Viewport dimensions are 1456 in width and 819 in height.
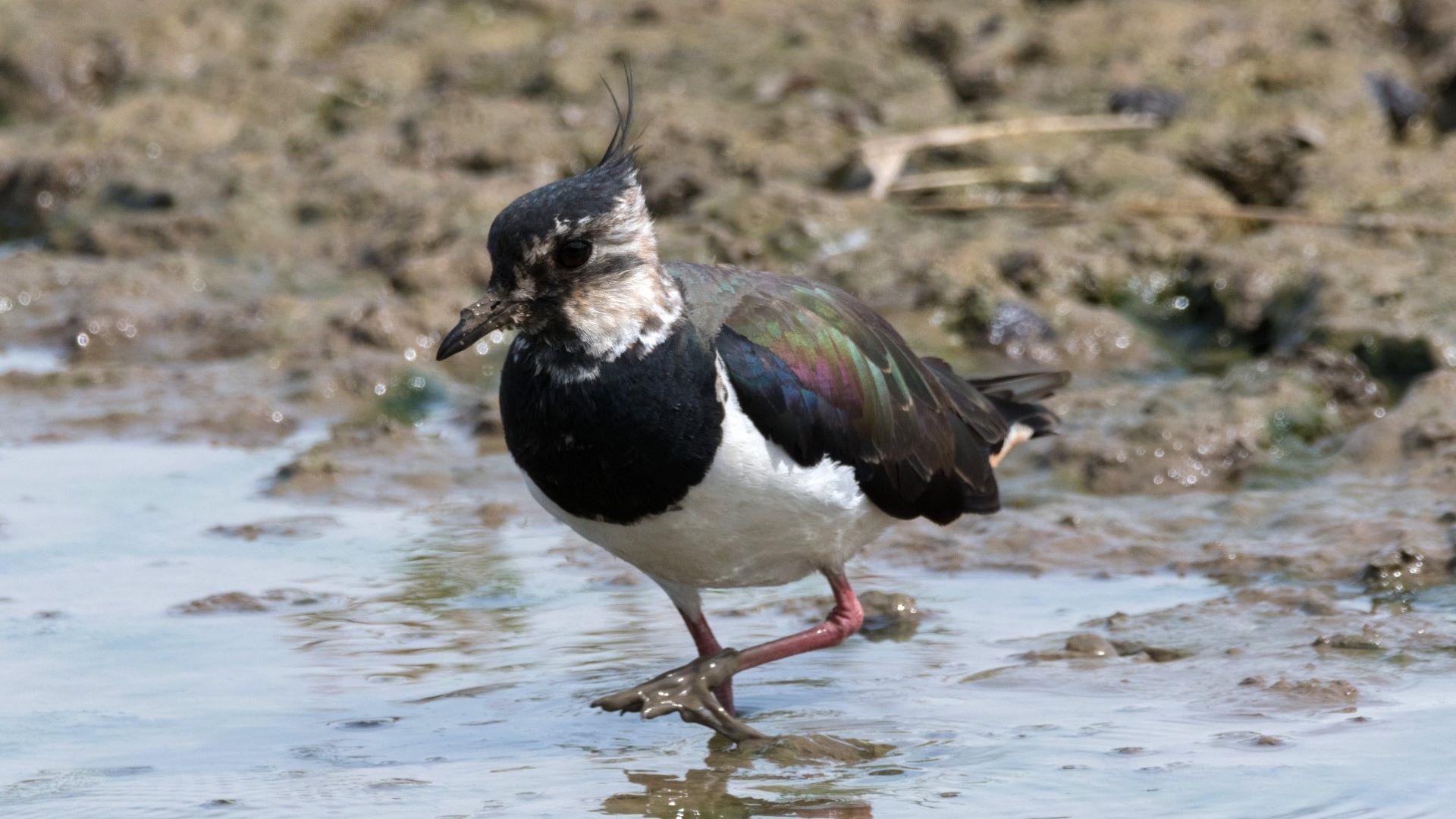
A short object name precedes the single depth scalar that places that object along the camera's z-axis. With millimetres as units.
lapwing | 9781
